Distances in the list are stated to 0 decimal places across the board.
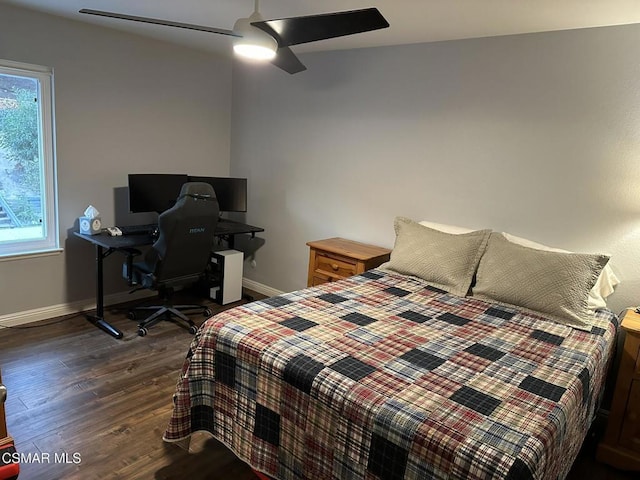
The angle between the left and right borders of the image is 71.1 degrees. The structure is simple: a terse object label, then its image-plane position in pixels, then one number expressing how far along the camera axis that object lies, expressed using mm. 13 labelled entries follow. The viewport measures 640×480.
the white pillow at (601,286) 2473
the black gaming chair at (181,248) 3141
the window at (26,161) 3234
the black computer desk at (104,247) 3266
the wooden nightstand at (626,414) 2234
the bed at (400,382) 1382
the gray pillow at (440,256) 2750
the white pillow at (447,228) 3050
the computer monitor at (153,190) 3668
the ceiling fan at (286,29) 1829
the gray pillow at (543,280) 2346
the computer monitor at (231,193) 4195
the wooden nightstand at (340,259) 3332
